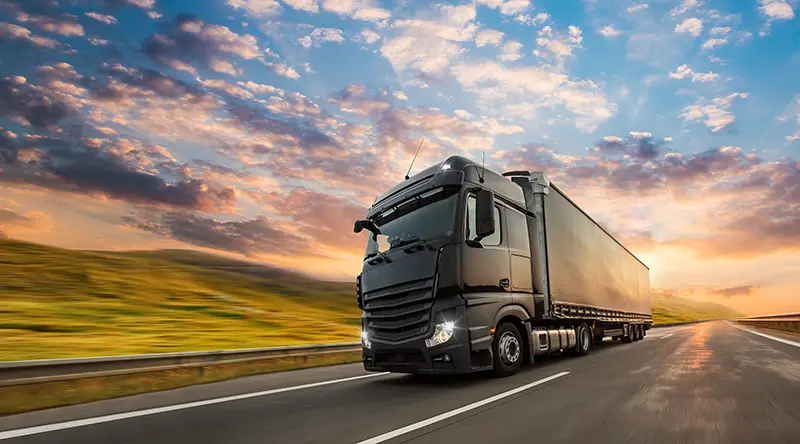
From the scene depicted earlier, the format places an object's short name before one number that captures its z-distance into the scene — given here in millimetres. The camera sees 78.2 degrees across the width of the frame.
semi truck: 7773
